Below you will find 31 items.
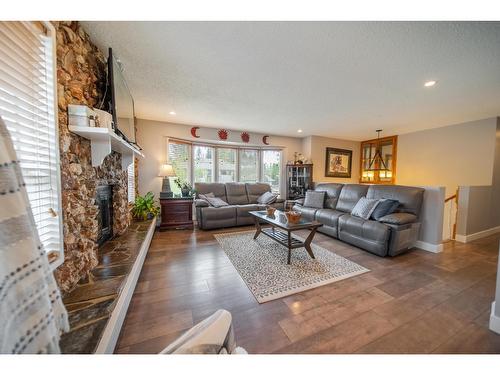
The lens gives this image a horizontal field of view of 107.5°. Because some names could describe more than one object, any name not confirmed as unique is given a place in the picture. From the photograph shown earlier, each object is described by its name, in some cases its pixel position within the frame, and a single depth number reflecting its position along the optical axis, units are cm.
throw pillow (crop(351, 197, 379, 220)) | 293
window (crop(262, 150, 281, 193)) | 564
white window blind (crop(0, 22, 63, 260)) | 95
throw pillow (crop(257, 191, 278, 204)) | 458
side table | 382
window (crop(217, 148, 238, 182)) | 516
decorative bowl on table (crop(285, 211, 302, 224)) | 253
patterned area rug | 184
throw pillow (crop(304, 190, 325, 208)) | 407
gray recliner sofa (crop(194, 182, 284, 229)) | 384
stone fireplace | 131
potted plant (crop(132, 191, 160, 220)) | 338
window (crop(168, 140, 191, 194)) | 448
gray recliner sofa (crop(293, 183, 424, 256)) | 254
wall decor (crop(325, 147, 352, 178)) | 570
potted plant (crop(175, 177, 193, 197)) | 413
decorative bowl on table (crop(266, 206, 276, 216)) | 300
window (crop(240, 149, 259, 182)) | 541
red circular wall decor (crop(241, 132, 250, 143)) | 507
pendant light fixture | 548
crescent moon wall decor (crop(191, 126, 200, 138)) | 451
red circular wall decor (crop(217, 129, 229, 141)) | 479
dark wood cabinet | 534
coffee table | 239
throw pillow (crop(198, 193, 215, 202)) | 413
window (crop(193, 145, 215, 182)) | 484
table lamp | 388
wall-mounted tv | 174
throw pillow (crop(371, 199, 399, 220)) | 282
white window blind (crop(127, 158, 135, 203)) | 342
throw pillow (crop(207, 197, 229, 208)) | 402
